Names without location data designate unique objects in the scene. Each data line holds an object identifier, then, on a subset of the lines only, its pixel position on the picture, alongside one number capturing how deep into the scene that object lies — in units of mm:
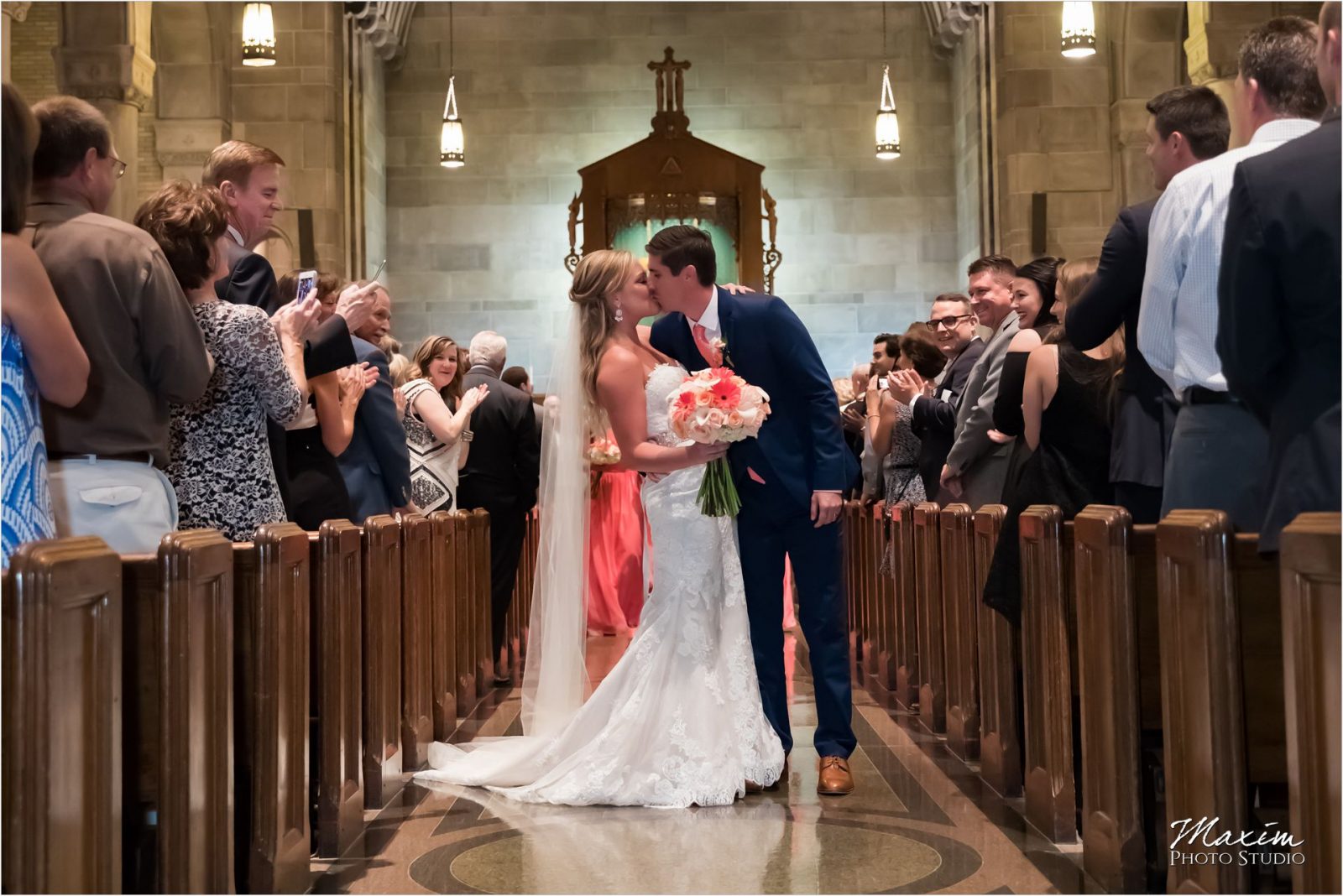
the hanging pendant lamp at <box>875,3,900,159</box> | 12680
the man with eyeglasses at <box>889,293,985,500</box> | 6109
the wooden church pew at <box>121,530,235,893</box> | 2598
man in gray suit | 5238
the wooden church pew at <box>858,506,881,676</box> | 7340
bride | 4180
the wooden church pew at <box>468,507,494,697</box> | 6633
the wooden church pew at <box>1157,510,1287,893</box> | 2533
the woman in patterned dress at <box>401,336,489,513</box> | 6629
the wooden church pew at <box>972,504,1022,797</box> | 4234
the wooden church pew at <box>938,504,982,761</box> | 4758
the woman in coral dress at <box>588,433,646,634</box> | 9219
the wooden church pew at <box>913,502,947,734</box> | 5398
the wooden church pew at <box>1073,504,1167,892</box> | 3035
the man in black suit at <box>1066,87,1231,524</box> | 3527
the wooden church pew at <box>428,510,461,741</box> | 5484
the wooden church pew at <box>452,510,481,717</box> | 6102
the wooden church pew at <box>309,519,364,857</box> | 3643
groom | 4309
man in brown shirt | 3074
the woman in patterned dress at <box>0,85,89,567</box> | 2650
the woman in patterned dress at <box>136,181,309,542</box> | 3613
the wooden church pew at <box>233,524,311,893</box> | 3070
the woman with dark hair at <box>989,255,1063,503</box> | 4590
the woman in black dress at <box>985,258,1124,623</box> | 4316
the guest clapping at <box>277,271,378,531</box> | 4545
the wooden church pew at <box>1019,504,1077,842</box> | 3545
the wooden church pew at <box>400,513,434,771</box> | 4887
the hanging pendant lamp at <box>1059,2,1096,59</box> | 9039
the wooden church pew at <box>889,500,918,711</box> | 6094
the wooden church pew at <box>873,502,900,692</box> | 6645
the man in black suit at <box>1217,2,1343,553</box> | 2420
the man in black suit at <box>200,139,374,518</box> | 4066
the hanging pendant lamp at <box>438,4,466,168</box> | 13086
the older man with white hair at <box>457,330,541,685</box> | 7223
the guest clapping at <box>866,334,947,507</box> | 7133
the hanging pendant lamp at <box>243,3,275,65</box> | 9109
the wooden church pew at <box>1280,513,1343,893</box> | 2080
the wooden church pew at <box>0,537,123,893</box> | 2092
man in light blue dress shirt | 3027
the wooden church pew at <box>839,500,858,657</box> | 8297
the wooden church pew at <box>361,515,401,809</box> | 4227
